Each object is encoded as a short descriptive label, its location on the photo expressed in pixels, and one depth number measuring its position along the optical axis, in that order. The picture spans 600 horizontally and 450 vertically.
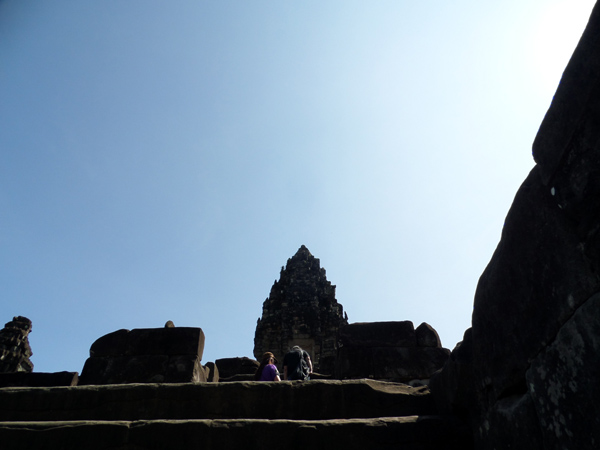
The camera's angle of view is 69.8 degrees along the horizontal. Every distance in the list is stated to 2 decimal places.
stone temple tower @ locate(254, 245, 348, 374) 21.02
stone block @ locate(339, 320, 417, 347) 6.45
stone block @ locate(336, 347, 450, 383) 6.24
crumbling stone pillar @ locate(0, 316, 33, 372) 11.21
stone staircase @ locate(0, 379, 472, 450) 2.78
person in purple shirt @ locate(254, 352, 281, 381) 5.83
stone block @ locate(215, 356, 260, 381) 9.76
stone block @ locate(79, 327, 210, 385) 6.29
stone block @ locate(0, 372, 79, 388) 6.12
